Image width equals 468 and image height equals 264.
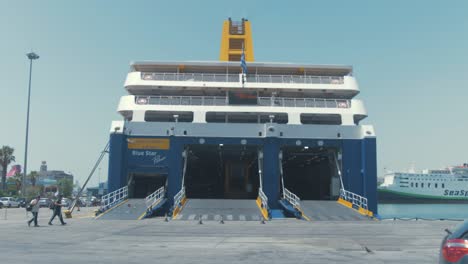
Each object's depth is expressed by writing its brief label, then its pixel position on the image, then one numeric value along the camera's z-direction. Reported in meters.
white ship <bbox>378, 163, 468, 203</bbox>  103.00
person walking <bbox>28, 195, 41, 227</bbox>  18.82
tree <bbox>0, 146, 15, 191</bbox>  89.56
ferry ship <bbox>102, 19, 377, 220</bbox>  26.86
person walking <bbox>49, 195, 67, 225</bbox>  19.83
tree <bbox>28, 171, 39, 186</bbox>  110.31
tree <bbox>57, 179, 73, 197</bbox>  129.50
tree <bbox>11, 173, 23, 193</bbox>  94.19
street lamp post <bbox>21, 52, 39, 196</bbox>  45.34
